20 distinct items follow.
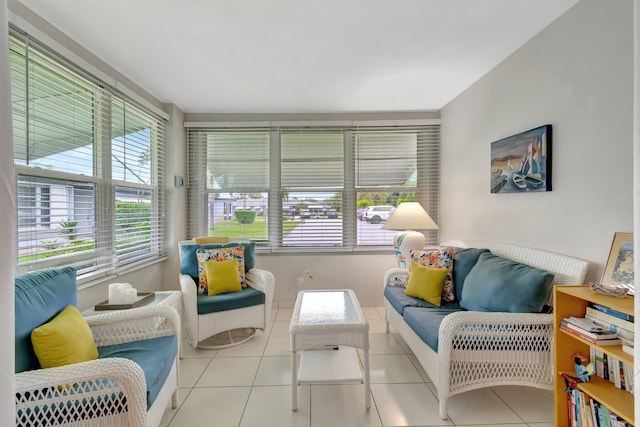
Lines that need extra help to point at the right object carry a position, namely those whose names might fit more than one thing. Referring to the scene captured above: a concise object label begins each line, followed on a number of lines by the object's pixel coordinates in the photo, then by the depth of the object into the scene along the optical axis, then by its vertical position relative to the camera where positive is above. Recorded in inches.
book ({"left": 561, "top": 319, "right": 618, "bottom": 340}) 52.2 -22.0
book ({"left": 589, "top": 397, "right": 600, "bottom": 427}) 54.4 -37.0
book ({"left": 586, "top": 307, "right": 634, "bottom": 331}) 50.3 -19.4
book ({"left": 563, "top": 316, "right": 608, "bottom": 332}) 54.2 -21.3
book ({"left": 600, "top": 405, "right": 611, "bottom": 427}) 52.4 -36.7
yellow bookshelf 53.1 -28.2
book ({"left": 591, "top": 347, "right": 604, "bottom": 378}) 57.3 -29.4
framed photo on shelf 55.9 -9.9
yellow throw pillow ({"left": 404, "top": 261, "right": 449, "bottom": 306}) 93.8 -23.1
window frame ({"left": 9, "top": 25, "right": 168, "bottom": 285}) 66.9 +10.1
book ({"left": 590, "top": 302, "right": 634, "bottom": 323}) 50.4 -18.1
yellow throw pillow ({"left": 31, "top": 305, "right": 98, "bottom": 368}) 50.9 -23.3
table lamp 117.7 -5.1
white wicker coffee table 70.3 -31.5
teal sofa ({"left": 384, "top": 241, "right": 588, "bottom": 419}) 67.0 -28.8
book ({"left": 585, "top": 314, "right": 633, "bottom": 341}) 50.2 -20.7
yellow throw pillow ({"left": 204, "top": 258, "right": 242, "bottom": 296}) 104.3 -23.1
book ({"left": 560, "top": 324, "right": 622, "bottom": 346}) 52.1 -22.9
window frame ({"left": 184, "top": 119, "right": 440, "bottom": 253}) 142.7 +14.7
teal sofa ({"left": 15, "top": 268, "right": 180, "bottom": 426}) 44.9 -28.0
